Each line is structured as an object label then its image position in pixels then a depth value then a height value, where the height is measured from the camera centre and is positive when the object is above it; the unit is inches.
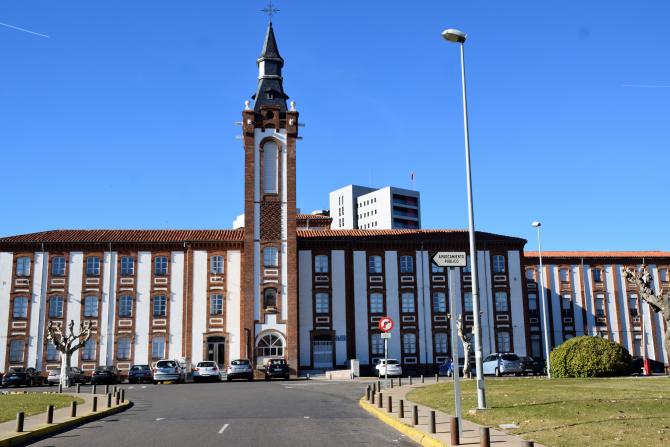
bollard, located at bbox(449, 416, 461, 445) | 482.9 -63.9
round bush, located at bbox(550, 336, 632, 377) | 1180.4 -35.4
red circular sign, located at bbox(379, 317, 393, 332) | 975.6 +23.6
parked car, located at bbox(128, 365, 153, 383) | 1715.1 -67.5
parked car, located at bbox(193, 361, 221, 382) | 1658.5 -63.5
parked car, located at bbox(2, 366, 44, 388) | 1635.1 -70.0
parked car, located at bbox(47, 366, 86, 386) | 1801.7 -74.1
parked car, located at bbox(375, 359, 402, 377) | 1759.4 -66.3
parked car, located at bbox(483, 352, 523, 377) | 1644.9 -59.7
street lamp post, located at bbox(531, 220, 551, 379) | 1627.7 +265.8
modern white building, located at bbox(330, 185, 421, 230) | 5438.0 +1086.5
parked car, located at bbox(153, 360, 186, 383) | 1640.0 -61.3
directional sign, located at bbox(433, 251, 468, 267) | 516.4 +60.8
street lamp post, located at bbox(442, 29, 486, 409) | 669.9 +116.7
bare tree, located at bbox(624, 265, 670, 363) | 1162.6 +66.9
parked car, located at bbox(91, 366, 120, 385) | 1683.1 -72.3
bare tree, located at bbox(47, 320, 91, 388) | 1523.1 -1.0
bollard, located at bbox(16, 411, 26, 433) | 585.6 -61.9
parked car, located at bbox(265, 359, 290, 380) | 1766.7 -65.9
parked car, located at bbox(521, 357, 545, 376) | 1745.0 -69.7
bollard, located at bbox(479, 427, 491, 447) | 424.5 -60.0
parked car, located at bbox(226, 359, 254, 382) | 1681.8 -61.7
